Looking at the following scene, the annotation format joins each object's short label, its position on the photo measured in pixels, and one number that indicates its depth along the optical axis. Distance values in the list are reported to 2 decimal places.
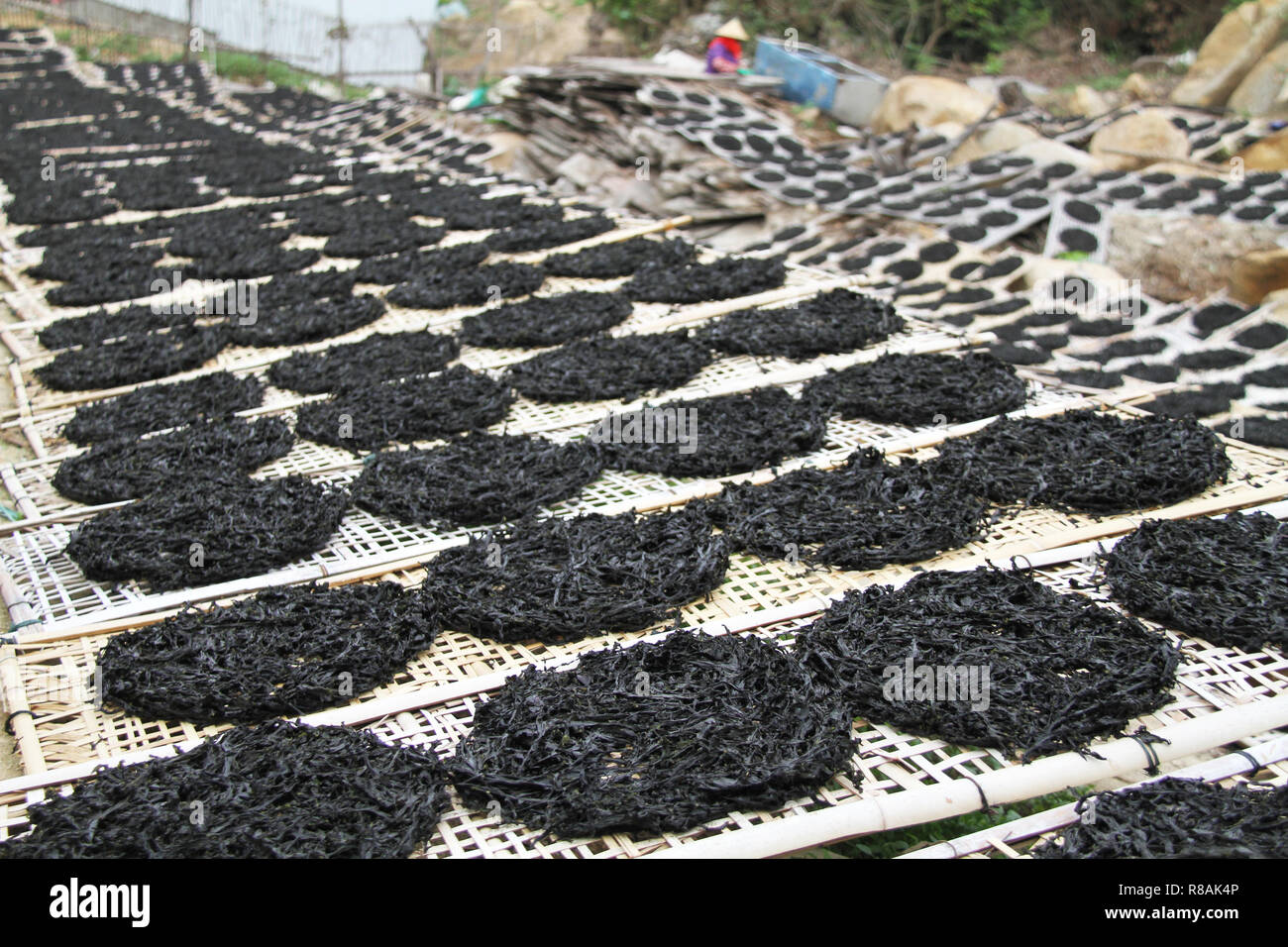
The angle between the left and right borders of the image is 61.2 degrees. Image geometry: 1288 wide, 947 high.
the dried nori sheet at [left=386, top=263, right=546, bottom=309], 6.64
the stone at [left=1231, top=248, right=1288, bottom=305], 6.60
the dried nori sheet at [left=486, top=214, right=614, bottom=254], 7.79
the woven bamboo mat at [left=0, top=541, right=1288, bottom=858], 2.47
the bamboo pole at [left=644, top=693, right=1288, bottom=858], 2.43
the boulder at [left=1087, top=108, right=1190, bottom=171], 9.08
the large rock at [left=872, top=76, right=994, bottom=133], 11.39
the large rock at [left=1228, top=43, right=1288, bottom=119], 9.62
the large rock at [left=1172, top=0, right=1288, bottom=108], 10.23
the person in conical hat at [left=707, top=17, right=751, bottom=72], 12.76
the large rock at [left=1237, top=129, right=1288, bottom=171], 8.54
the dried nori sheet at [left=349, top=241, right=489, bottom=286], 7.20
